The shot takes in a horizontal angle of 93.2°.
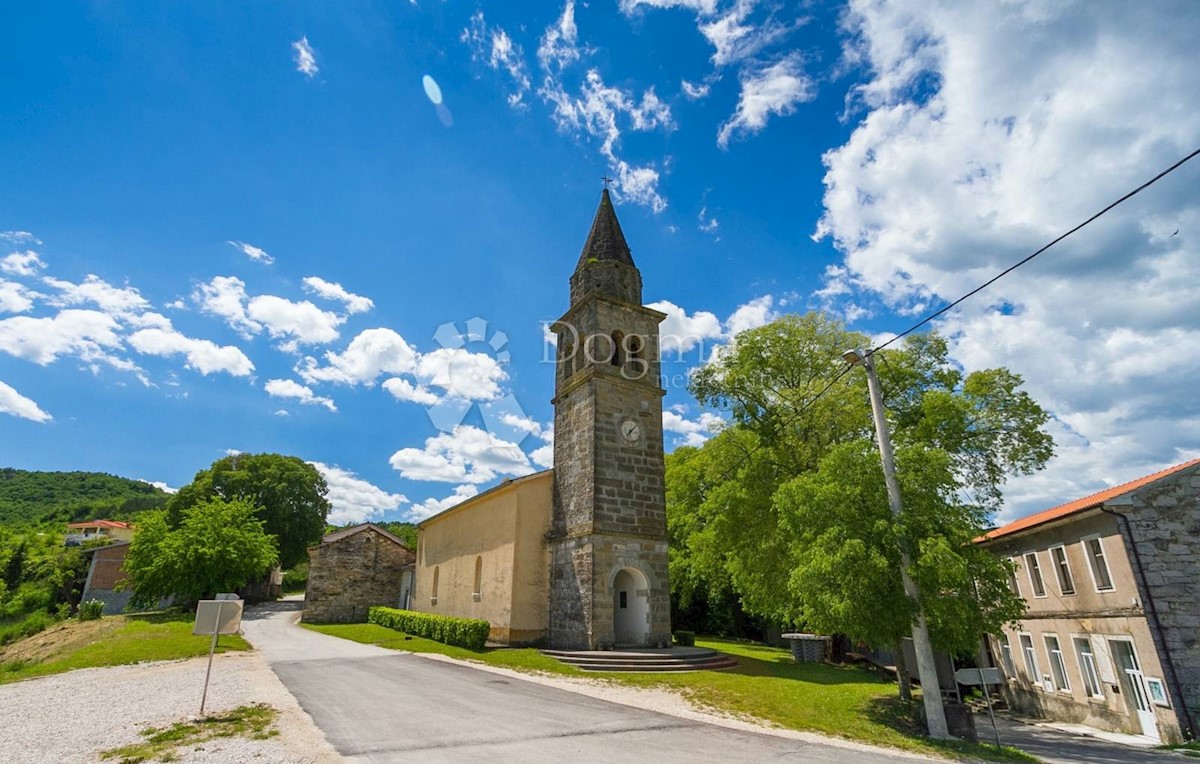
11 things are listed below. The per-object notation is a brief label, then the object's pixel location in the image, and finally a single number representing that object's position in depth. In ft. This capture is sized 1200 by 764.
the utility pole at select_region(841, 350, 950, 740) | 34.45
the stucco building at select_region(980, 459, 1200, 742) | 40.91
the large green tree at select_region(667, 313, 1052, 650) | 36.73
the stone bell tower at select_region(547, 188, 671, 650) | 62.34
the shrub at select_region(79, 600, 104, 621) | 97.14
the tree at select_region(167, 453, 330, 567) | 146.10
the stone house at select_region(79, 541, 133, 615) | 139.23
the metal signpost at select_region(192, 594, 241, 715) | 33.76
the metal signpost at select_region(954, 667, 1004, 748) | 35.88
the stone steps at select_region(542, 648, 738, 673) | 54.03
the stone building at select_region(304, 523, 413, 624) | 107.34
